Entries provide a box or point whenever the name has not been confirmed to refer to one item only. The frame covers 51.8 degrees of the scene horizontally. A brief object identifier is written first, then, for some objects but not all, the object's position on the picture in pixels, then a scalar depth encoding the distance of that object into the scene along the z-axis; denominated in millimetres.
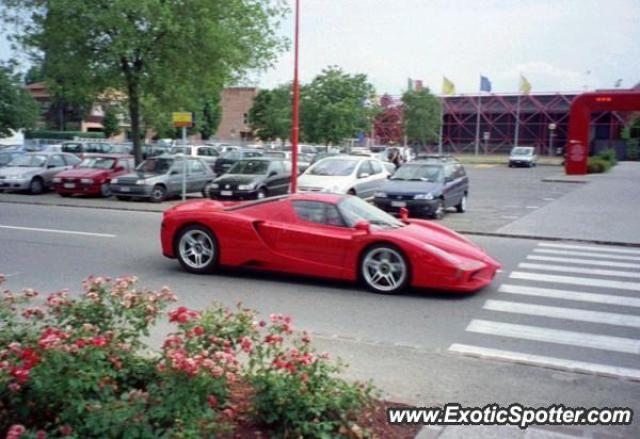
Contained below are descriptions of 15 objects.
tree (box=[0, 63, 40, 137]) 46781
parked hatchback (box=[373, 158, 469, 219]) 17531
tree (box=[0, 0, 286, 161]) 20328
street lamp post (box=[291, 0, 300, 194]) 19172
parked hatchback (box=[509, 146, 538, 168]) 52869
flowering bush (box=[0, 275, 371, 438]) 3496
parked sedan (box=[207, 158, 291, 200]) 20516
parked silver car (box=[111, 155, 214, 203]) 20703
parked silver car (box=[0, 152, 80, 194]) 22109
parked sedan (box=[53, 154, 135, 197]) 21484
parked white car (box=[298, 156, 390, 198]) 19359
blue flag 70069
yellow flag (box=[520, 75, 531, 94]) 71875
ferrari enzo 8406
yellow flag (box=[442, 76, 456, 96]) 75062
